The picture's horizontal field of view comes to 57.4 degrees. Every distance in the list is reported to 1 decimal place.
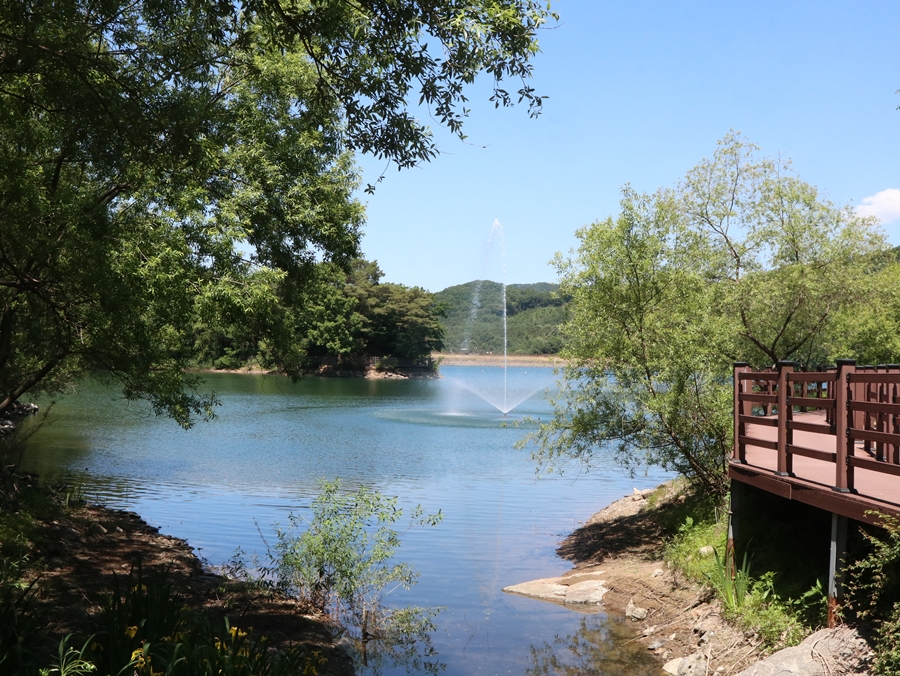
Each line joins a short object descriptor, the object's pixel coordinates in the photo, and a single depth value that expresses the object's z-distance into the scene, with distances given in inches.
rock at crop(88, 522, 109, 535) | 489.4
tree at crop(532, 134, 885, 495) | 499.5
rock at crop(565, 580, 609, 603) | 456.1
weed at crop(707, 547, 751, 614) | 353.4
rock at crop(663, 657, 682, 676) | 341.7
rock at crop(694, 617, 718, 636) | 359.6
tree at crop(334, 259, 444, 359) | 3481.8
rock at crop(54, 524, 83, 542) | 446.7
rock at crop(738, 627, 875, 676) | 257.3
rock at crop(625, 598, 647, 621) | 415.5
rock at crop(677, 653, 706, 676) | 326.2
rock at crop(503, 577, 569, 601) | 466.3
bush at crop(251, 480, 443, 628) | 403.9
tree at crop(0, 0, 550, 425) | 287.3
